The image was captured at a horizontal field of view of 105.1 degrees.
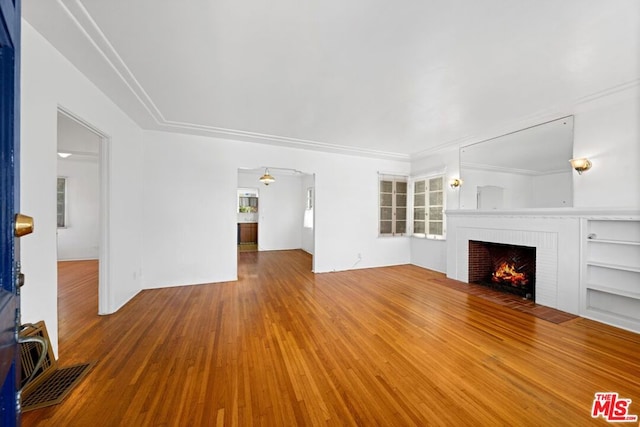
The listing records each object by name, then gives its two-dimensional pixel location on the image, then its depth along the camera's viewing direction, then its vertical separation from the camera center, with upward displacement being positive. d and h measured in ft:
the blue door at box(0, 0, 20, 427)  2.06 +0.05
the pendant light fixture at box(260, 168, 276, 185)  20.10 +2.72
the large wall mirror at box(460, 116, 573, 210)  11.32 +2.39
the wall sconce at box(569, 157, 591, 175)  10.38 +2.15
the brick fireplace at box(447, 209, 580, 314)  10.46 -1.31
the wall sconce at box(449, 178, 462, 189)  15.98 +2.03
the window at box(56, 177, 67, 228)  20.61 +0.57
